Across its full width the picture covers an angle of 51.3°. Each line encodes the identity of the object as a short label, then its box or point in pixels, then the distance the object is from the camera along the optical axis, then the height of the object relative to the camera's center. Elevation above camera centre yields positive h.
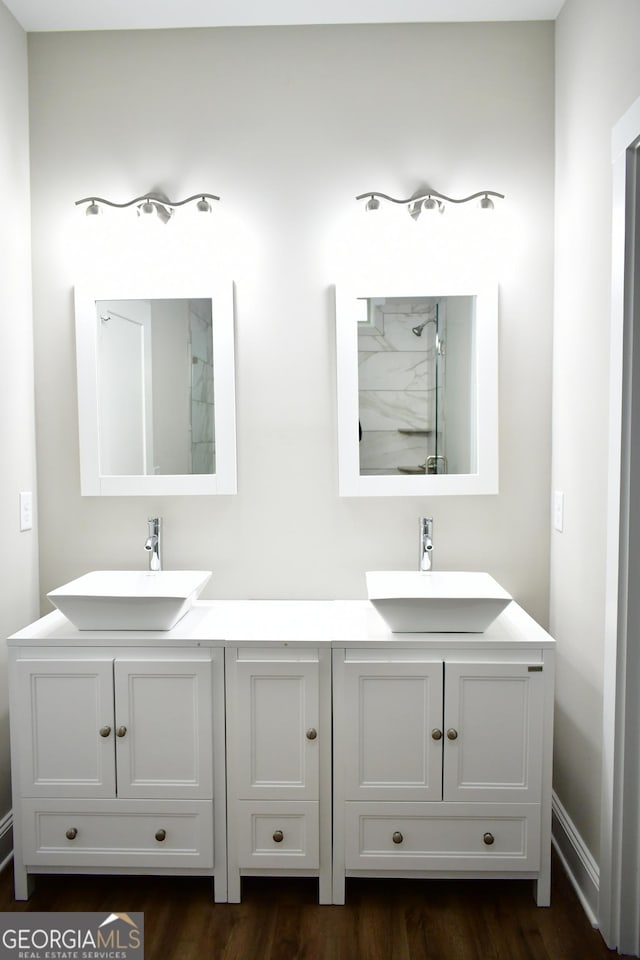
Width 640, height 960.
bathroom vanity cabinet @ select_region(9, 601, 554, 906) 1.90 -0.87
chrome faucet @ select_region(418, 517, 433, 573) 2.23 -0.31
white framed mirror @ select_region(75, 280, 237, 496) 2.31 +0.22
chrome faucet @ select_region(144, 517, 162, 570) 2.27 -0.30
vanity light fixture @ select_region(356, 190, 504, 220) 2.19 +0.83
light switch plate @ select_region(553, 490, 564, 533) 2.22 -0.20
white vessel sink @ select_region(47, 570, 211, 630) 1.92 -0.45
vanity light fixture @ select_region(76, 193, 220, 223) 2.21 +0.83
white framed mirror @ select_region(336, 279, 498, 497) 2.28 +0.22
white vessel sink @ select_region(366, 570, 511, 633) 1.88 -0.45
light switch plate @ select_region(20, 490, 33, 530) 2.27 -0.20
